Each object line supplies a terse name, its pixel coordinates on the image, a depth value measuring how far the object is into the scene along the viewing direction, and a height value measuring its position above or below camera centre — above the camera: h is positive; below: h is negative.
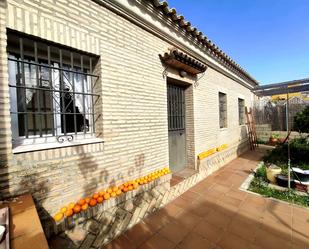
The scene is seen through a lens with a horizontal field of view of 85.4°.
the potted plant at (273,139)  9.95 -1.31
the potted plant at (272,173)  4.42 -1.49
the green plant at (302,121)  5.32 -0.14
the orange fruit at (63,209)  2.26 -1.17
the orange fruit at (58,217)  2.19 -1.22
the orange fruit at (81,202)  2.45 -1.16
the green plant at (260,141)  10.57 -1.49
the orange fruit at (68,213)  2.27 -1.22
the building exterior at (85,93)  2.03 +0.49
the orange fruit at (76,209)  2.35 -1.20
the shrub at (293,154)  6.07 -1.46
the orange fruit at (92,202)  2.52 -1.20
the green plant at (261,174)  4.79 -1.65
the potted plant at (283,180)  4.10 -1.57
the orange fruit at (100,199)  2.61 -1.20
